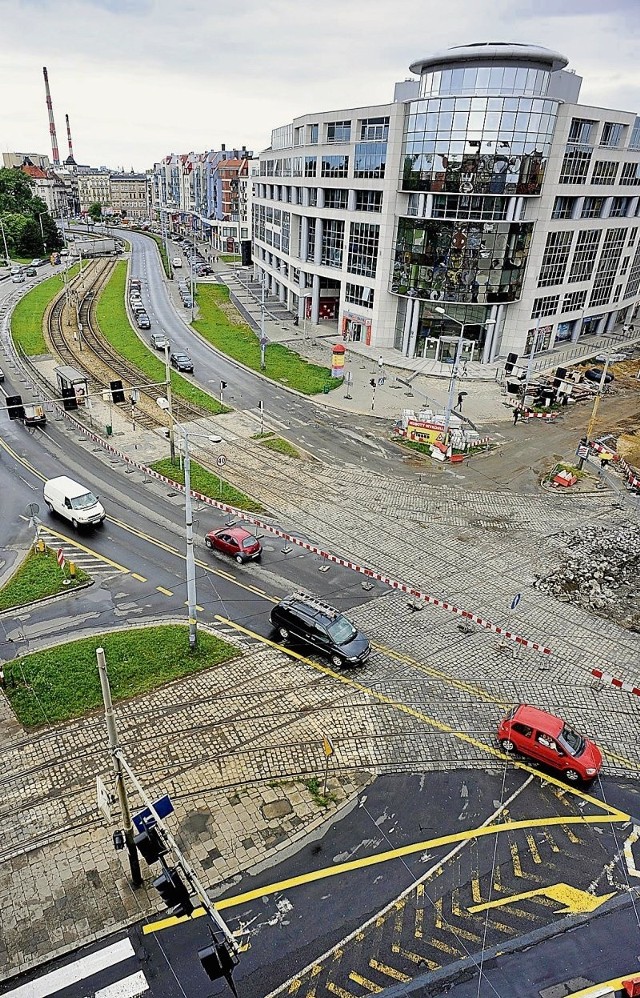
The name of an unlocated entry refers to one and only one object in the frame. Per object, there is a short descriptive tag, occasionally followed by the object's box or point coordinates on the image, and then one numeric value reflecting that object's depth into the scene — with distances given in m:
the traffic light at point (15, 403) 40.18
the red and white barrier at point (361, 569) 23.44
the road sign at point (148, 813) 11.91
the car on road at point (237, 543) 27.70
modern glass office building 52.03
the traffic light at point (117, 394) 29.87
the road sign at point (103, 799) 12.43
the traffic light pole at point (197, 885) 9.46
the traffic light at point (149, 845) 11.40
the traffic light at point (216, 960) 9.41
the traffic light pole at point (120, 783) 11.86
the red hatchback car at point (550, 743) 17.22
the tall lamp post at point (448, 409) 39.12
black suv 21.48
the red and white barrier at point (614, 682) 20.70
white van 29.66
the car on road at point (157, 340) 60.51
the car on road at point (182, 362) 54.84
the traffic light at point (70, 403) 32.24
